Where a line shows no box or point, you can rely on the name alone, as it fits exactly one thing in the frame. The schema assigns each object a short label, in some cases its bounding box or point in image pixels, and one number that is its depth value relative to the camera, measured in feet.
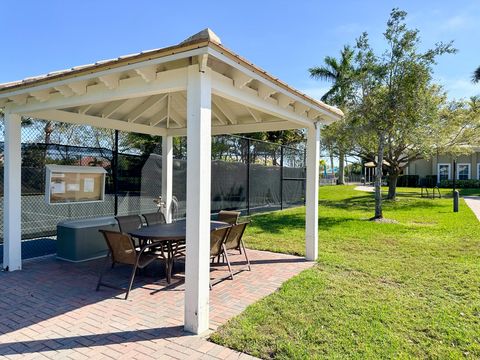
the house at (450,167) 97.81
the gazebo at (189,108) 10.98
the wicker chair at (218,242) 15.15
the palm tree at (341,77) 36.99
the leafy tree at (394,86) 33.40
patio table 15.19
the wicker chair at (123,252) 14.20
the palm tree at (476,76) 98.89
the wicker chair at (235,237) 17.09
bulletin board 18.47
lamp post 44.67
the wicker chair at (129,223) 18.42
